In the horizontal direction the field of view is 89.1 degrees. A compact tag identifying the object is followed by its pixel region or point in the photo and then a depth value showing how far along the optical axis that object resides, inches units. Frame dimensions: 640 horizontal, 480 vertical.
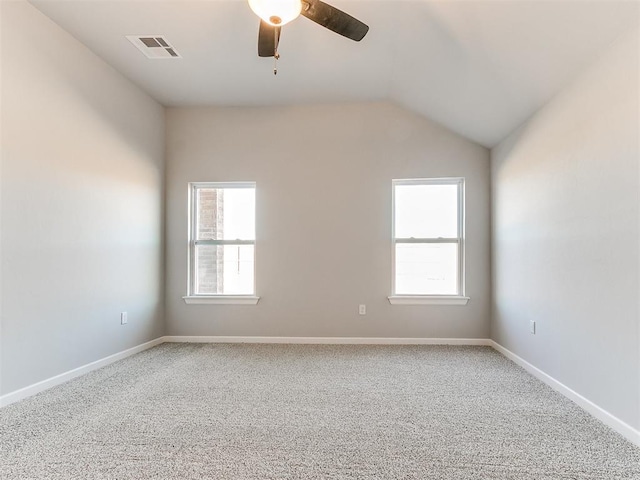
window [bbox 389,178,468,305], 147.1
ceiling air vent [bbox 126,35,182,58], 102.9
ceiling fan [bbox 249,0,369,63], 58.8
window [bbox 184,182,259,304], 151.5
